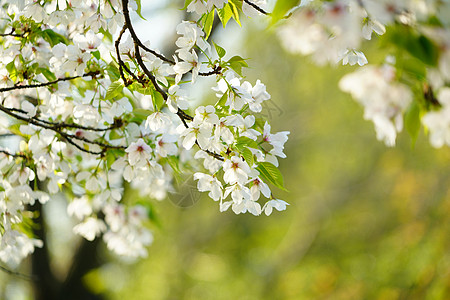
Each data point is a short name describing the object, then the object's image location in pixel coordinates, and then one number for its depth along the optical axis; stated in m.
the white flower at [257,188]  2.18
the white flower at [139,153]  2.23
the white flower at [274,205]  2.21
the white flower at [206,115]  2.14
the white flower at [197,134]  2.15
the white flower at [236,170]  2.14
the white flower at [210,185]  2.19
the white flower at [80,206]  2.50
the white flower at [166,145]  2.26
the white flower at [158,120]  2.20
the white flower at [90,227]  2.55
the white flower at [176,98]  2.16
